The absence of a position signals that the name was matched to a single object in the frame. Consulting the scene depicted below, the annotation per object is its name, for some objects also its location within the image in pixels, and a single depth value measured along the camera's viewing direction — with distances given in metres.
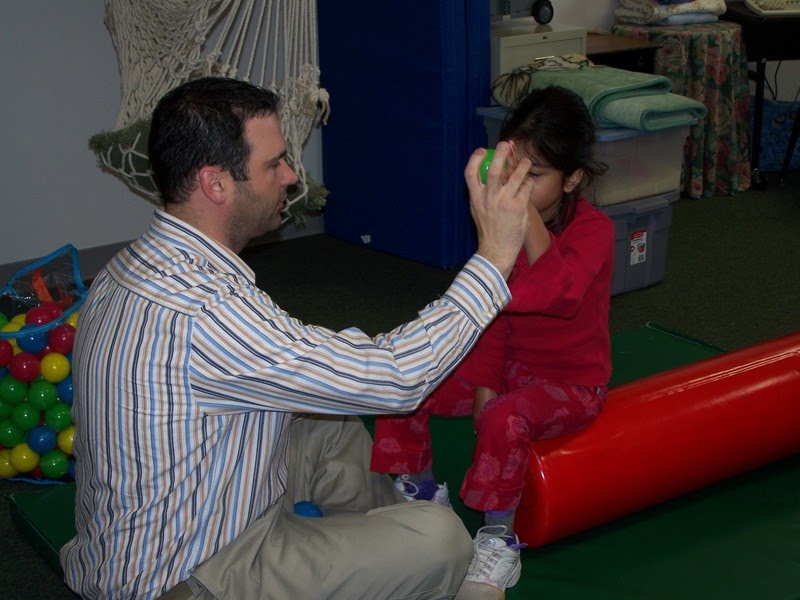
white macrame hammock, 2.63
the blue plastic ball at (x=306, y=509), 1.80
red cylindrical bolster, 1.83
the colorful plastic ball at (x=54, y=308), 2.28
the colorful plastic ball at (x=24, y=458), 2.23
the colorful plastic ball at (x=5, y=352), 2.21
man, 1.29
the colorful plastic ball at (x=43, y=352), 2.24
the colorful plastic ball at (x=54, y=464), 2.23
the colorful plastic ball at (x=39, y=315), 2.26
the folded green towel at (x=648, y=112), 3.09
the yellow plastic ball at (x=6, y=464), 2.26
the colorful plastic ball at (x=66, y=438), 2.22
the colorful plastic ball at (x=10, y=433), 2.22
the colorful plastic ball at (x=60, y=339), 2.23
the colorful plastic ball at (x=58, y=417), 2.21
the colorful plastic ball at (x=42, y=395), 2.20
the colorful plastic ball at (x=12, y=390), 2.20
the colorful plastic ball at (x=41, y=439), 2.21
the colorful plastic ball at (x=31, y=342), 2.21
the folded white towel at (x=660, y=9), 4.40
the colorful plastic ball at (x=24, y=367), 2.19
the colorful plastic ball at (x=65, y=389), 2.21
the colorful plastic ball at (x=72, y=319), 2.28
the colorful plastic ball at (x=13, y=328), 2.23
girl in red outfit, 1.72
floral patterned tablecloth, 4.29
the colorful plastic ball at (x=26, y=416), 2.21
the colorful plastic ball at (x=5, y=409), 2.22
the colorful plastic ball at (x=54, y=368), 2.20
